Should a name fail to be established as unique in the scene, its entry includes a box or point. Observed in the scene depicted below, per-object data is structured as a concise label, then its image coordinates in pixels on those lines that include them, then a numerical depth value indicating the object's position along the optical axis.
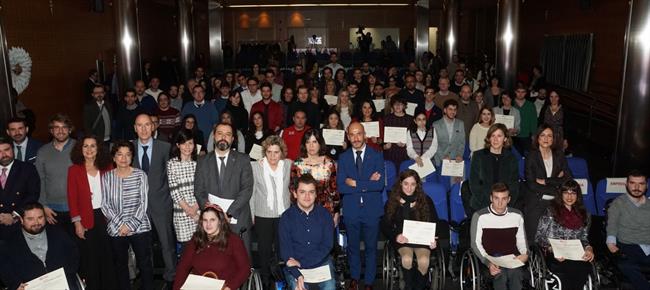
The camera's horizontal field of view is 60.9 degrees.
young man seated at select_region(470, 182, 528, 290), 5.47
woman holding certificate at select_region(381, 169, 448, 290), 5.54
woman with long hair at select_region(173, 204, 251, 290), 4.64
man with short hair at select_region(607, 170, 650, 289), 5.77
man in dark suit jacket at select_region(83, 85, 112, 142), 8.72
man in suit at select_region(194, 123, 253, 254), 5.52
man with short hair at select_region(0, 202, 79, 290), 4.65
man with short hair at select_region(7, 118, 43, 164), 6.07
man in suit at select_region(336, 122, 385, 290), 5.87
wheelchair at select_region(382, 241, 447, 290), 5.18
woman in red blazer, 5.30
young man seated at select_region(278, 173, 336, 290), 5.18
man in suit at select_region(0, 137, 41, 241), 5.44
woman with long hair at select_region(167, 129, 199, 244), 5.62
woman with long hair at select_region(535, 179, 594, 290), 5.52
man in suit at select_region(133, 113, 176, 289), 5.61
